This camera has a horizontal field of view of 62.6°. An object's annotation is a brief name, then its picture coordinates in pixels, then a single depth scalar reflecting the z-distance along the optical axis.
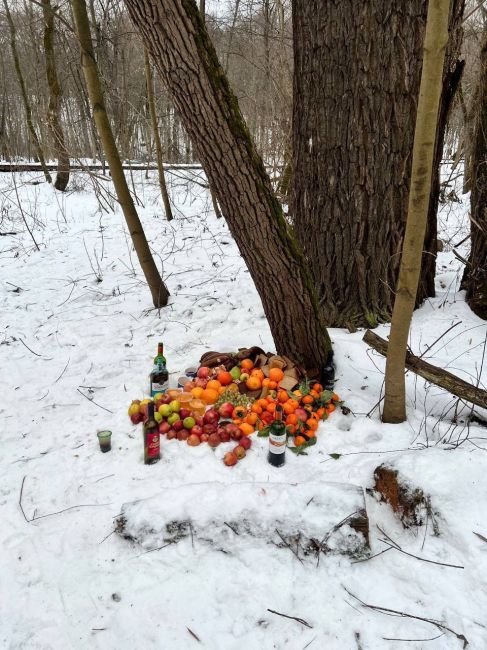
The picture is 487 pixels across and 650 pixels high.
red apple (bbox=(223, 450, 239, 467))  2.62
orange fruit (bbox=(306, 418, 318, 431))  2.83
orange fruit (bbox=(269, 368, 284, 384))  3.14
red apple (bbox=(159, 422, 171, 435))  2.88
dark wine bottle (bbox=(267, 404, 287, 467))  2.52
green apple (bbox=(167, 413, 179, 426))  2.90
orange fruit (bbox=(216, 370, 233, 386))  3.25
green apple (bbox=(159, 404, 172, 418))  2.92
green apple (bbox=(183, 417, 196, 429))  2.87
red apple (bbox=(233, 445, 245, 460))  2.66
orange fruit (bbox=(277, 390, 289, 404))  2.97
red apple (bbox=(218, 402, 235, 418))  2.94
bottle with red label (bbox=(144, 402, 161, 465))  2.63
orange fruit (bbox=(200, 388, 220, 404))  3.07
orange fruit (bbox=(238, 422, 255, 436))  2.82
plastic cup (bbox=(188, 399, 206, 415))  3.01
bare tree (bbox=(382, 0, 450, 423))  1.80
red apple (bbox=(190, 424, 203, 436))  2.83
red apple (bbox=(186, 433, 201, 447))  2.78
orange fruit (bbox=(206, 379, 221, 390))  3.14
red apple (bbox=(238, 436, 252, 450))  2.73
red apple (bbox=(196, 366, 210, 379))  3.30
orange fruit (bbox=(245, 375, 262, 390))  3.11
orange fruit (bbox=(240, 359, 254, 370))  3.34
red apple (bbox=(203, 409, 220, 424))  2.88
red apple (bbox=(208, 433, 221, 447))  2.75
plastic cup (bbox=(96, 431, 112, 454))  2.78
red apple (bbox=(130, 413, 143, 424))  3.03
